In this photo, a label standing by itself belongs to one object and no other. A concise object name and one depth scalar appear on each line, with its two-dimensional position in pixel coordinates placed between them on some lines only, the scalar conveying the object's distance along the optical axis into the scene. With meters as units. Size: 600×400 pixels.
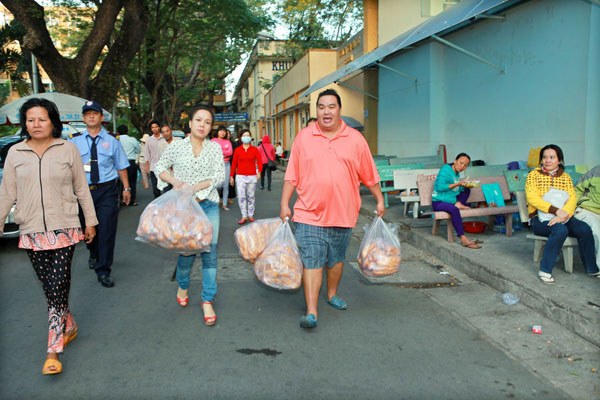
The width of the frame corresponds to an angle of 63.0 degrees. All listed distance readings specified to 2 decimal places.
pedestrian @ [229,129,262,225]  9.65
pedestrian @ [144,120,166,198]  10.05
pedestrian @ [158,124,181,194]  9.45
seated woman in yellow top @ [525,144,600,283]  5.04
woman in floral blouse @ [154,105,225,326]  4.27
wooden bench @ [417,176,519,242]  7.00
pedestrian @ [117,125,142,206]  11.87
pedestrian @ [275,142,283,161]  27.08
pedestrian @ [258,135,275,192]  14.27
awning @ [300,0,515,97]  7.75
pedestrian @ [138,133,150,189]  14.36
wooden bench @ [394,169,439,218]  9.34
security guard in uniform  5.41
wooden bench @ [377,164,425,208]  10.59
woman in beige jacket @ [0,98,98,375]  3.42
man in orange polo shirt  4.04
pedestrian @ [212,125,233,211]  11.29
